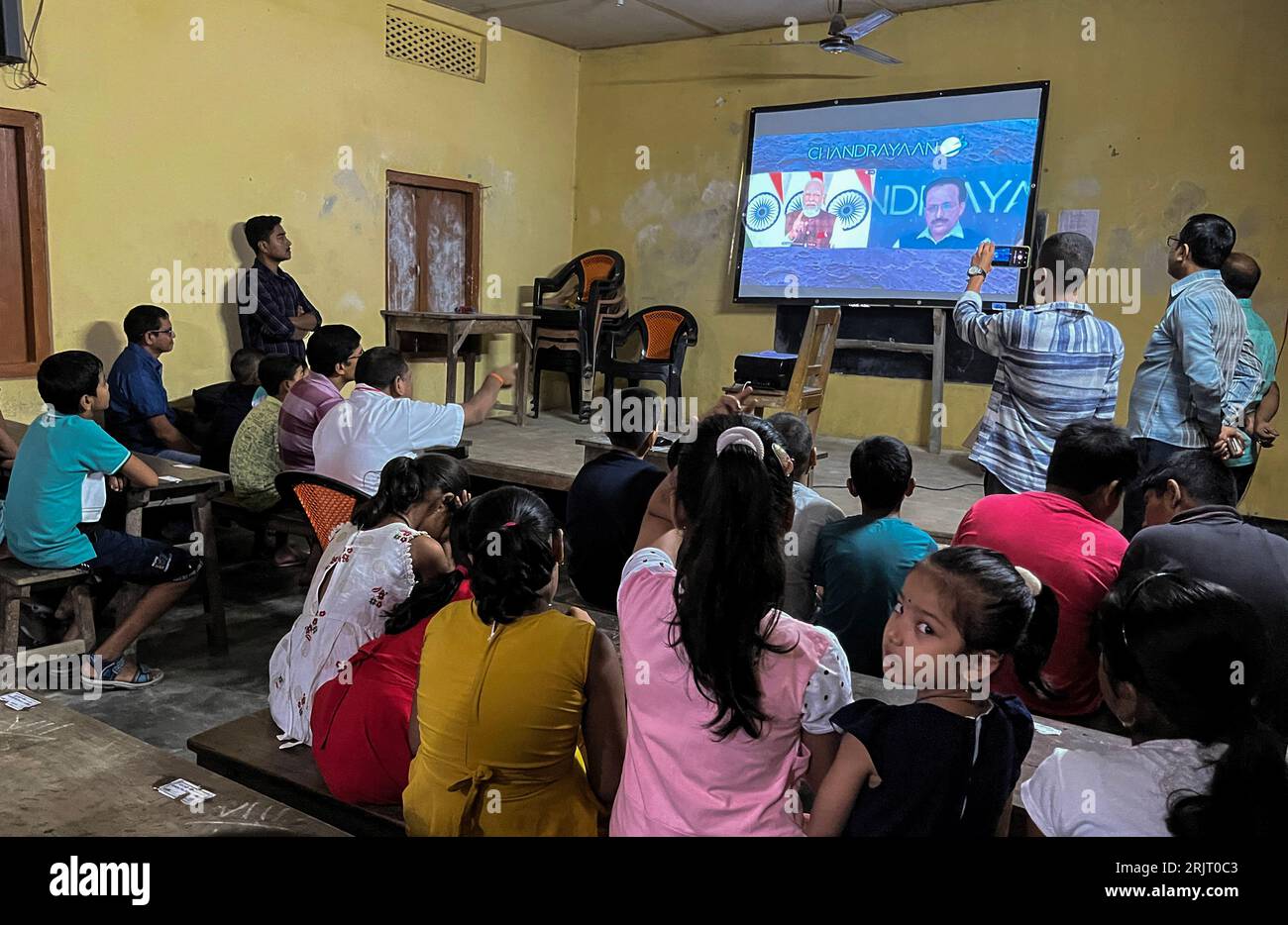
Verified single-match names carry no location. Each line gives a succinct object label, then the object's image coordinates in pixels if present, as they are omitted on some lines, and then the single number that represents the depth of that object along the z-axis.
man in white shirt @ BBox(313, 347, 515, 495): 3.42
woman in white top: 1.15
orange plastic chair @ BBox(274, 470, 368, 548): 3.26
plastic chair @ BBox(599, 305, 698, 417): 6.23
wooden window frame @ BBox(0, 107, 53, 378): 4.76
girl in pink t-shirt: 1.35
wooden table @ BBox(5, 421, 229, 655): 3.37
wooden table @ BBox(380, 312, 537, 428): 5.83
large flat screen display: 5.73
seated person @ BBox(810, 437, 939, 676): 2.18
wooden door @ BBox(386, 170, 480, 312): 6.51
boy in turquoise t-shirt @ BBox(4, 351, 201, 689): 2.97
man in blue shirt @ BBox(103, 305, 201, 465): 4.43
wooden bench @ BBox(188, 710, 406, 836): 1.81
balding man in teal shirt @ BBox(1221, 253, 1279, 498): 3.50
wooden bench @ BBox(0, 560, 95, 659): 2.96
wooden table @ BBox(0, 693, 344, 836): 1.38
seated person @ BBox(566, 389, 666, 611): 2.75
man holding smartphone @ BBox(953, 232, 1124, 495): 2.82
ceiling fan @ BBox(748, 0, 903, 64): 4.96
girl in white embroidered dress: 2.05
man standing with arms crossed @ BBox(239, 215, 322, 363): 5.42
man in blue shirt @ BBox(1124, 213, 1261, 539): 2.89
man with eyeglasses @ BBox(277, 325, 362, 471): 3.75
